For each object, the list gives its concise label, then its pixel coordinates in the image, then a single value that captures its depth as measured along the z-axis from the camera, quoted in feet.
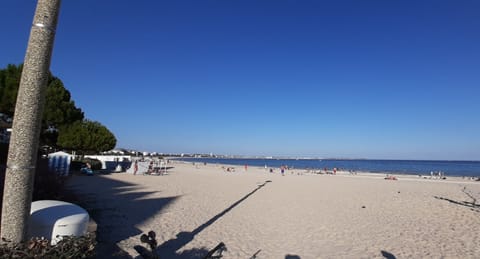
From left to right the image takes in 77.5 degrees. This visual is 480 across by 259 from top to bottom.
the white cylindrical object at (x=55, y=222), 10.42
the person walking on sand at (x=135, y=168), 78.66
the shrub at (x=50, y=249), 8.60
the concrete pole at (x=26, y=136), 8.91
